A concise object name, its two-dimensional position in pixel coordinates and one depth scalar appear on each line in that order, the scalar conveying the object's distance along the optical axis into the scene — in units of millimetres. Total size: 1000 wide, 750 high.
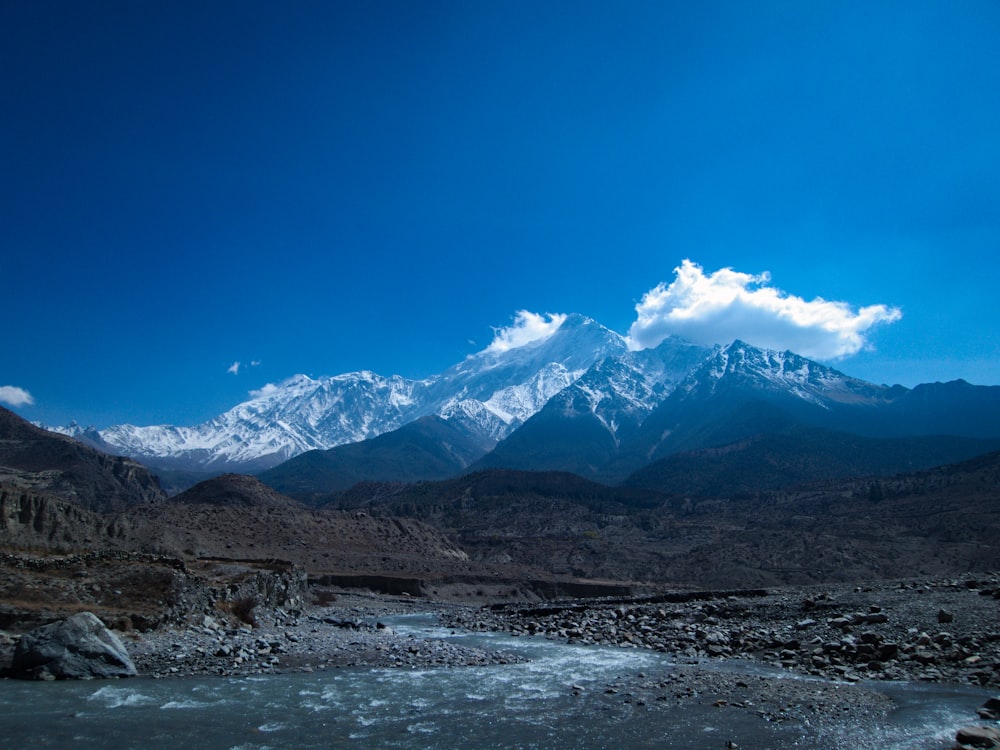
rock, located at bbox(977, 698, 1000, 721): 18703
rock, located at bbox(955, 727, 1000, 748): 15750
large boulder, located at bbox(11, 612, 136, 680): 22344
